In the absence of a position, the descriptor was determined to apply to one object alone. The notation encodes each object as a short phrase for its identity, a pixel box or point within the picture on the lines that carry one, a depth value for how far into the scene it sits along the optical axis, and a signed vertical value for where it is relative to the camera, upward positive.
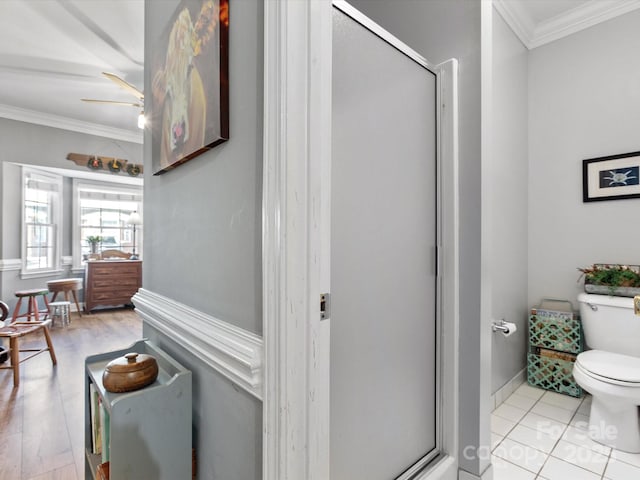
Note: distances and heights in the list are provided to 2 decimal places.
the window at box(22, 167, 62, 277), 4.46 +0.26
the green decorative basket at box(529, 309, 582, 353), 2.33 -0.66
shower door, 0.99 -0.06
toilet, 1.73 -0.71
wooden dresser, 5.01 -0.67
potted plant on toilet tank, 2.14 -0.26
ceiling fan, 2.77 +1.39
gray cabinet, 0.90 -0.56
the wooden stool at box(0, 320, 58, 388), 2.54 -0.74
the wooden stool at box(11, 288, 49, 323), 3.68 -0.68
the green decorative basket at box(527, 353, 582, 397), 2.33 -0.99
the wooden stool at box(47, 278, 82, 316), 4.39 -0.63
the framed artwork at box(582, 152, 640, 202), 2.24 +0.46
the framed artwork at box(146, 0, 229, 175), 0.93 +0.54
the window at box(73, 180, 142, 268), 5.41 +0.41
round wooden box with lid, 1.00 -0.42
